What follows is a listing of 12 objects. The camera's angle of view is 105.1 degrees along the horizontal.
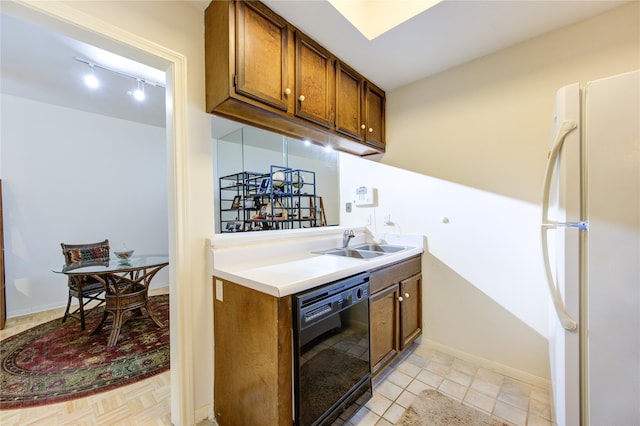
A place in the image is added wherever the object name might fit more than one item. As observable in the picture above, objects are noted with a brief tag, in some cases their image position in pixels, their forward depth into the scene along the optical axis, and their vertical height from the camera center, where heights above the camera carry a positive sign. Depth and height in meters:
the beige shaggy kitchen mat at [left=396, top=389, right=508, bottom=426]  1.47 -1.29
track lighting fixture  2.39 +1.43
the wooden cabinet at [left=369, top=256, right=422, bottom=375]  1.70 -0.80
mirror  3.61 +0.53
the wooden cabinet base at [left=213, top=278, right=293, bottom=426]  1.11 -0.74
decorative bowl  2.78 -0.47
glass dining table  2.41 -0.77
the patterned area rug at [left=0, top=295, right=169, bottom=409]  1.76 -1.27
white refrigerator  0.92 -0.18
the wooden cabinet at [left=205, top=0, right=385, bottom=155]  1.35 +0.86
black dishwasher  1.16 -0.76
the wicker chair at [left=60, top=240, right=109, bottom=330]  2.63 -0.70
